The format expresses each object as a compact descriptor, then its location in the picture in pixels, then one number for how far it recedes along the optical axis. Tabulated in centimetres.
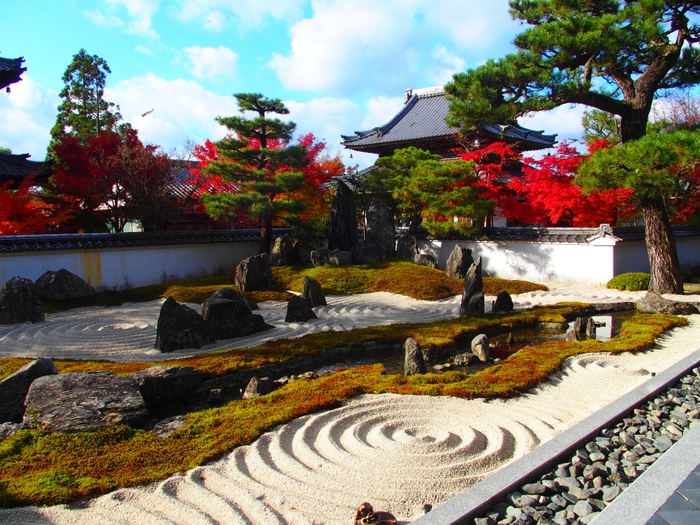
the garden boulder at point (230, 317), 1012
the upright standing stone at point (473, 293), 1218
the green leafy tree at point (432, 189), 1808
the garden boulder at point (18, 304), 1171
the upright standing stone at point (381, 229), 1934
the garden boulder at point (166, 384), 645
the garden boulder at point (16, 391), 573
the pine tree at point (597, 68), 1141
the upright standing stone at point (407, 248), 1977
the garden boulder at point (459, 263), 1736
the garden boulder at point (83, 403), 510
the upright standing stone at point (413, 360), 772
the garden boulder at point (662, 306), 1164
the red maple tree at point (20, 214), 1522
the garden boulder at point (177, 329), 925
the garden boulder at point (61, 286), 1391
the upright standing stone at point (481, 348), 862
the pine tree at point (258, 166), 1803
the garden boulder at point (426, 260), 1919
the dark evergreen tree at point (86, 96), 3194
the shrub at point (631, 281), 1534
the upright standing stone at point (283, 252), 1836
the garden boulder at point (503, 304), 1245
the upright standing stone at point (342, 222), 1916
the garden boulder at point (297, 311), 1166
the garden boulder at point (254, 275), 1561
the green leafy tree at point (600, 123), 2319
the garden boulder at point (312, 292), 1338
